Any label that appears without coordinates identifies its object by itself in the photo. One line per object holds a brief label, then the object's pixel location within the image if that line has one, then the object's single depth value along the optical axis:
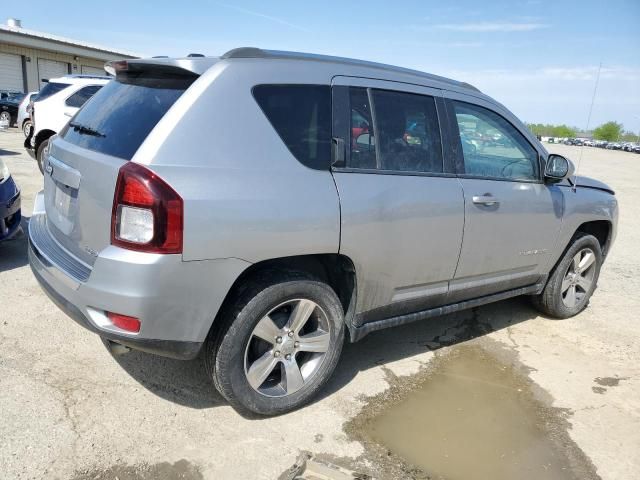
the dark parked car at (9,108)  20.77
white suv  8.66
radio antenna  4.41
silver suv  2.44
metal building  29.27
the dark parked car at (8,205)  4.78
